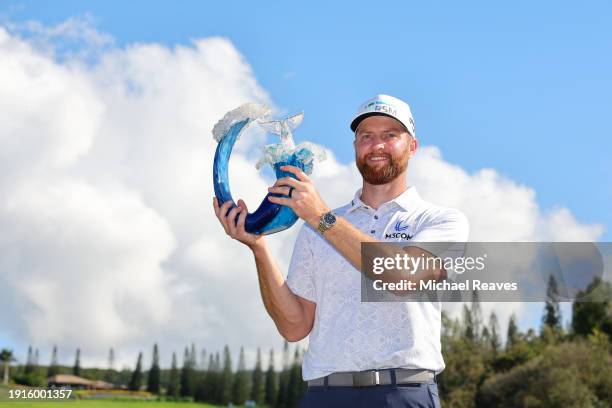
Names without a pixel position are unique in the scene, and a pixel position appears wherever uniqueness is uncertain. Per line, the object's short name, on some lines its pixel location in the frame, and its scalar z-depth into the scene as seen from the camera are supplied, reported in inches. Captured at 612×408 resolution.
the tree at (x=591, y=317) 2970.0
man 173.2
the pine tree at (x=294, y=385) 4065.0
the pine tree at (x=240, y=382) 4931.1
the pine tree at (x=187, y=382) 5128.0
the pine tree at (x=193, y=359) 5044.3
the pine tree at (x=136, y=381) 5315.0
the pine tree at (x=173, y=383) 5221.5
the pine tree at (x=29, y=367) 5413.4
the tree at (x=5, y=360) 4911.4
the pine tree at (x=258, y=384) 4817.9
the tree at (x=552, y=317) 3405.5
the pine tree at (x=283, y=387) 4219.5
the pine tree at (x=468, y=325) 3370.6
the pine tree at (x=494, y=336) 3277.6
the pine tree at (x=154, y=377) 5305.1
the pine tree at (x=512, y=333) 3223.4
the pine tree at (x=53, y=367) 5516.7
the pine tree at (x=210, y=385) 5049.2
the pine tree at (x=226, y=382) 4970.5
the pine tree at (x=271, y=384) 4498.5
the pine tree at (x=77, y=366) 5580.7
